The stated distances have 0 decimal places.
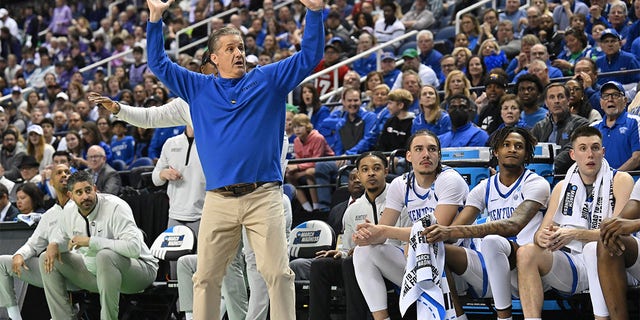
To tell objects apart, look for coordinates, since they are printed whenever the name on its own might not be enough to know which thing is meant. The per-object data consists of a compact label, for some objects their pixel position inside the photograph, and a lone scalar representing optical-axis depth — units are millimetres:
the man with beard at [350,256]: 7207
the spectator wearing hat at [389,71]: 13398
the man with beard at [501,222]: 6535
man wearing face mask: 9516
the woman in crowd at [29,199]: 11070
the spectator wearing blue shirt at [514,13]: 13959
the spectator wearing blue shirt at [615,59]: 10922
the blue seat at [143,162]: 12531
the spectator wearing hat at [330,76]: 14734
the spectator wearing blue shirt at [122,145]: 13648
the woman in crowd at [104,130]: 14336
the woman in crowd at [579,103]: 9393
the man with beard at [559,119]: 8906
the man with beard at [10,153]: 14273
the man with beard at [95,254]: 8555
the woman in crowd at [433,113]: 10297
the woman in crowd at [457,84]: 10859
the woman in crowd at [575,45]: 11688
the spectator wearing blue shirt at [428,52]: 13742
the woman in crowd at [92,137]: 13656
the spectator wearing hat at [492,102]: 10031
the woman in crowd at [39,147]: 14133
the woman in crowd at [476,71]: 11852
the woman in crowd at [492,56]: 12273
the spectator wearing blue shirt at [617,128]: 8344
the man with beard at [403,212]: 6906
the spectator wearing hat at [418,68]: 12859
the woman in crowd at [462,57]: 12508
